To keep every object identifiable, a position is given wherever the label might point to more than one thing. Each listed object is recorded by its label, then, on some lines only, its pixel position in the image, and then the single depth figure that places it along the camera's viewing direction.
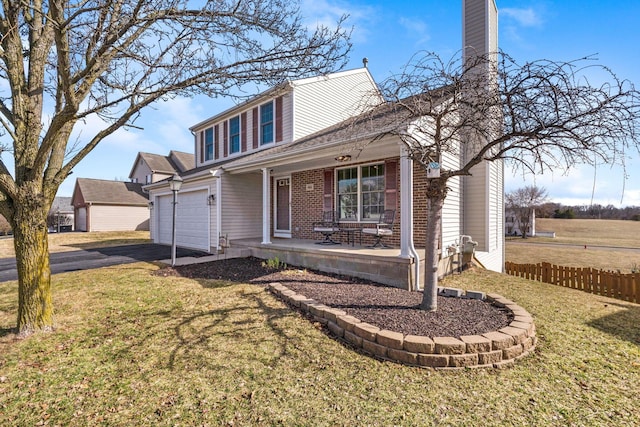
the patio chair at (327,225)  8.92
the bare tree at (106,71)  3.91
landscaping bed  3.31
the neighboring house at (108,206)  24.44
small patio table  8.42
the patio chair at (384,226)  7.48
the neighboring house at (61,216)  29.32
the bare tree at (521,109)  3.40
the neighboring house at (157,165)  27.52
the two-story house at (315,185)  7.47
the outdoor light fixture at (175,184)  9.30
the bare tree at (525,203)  28.56
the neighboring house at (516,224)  29.30
